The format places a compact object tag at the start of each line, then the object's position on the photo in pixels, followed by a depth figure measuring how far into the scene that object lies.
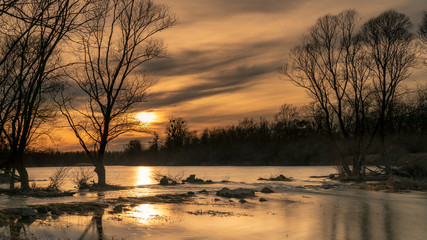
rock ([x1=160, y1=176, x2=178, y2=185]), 39.66
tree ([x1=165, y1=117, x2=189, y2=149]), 127.50
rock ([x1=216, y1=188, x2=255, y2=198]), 27.95
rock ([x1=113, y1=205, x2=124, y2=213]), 19.29
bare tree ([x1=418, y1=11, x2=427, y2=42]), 31.68
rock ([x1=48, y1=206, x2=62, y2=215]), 17.90
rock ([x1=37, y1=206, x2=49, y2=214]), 17.95
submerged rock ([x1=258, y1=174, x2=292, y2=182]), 46.93
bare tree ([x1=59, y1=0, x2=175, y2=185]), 29.53
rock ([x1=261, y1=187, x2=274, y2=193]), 31.78
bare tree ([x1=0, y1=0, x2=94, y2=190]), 19.15
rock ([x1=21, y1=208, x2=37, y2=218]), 16.63
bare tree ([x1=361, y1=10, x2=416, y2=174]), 37.34
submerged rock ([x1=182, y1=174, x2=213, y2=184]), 43.12
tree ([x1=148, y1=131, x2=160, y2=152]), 127.64
